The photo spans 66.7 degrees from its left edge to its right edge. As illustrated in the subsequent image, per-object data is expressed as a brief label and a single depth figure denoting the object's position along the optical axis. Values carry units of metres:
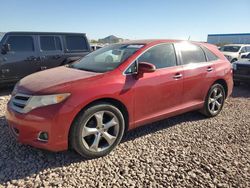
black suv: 5.44
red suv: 2.38
